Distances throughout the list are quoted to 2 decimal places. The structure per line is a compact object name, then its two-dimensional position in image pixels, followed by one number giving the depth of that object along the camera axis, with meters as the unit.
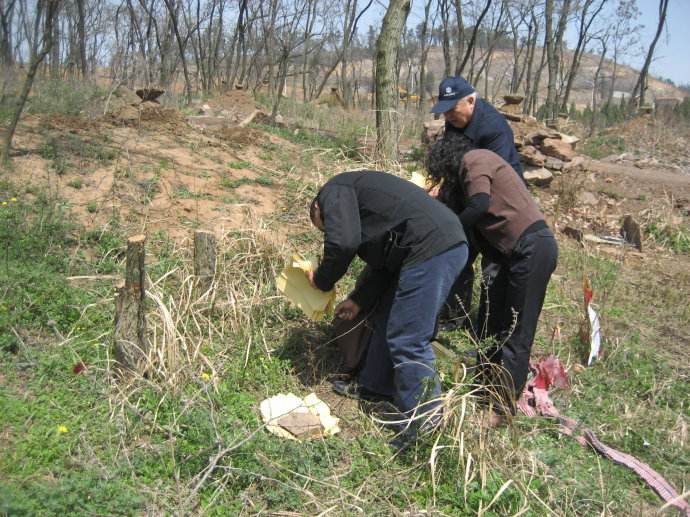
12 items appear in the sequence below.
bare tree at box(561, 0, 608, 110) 22.17
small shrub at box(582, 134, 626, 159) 14.25
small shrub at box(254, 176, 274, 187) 6.65
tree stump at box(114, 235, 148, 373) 3.10
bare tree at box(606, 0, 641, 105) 27.55
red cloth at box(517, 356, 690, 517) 3.09
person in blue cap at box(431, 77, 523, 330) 3.90
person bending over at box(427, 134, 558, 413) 3.29
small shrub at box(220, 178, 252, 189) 6.39
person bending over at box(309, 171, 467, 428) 2.98
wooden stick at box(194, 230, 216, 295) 3.94
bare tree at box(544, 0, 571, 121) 17.23
